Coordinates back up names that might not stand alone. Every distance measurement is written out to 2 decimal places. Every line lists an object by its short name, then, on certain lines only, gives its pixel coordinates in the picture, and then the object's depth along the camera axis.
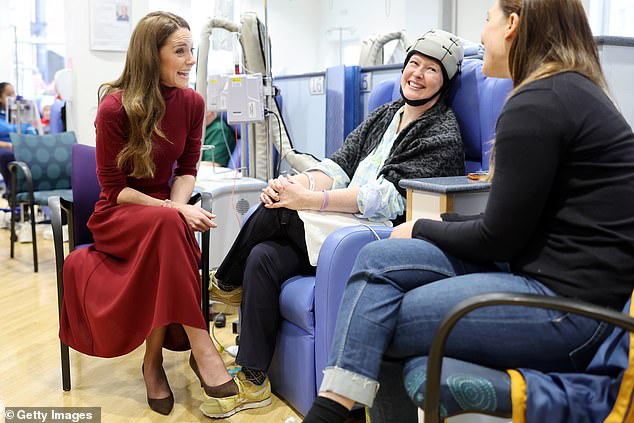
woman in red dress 2.21
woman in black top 1.30
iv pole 3.29
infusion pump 3.15
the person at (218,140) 4.11
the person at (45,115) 8.05
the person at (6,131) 5.18
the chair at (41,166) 4.34
